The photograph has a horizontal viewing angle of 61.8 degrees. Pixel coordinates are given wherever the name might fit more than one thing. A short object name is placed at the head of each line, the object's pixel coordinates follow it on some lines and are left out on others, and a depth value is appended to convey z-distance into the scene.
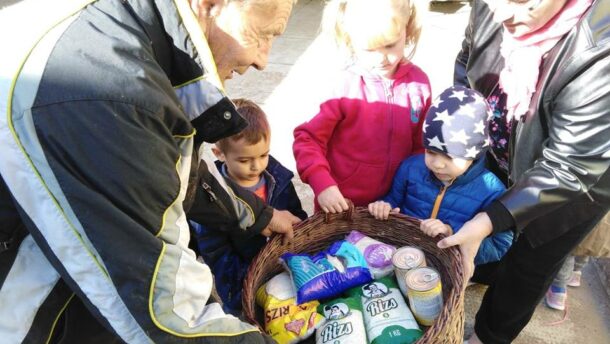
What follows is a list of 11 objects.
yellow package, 1.60
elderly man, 0.84
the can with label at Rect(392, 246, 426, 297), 1.68
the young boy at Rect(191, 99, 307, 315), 1.93
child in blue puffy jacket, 1.75
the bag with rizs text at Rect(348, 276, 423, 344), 1.53
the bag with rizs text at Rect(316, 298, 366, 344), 1.53
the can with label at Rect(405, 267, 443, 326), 1.54
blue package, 1.67
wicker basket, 1.44
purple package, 1.78
